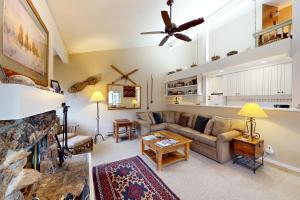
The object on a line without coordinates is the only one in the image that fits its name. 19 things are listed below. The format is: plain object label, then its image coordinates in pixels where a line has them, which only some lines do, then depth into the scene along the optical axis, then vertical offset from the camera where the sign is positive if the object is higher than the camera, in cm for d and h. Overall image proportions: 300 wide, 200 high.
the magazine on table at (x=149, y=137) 301 -87
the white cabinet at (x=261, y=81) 300 +46
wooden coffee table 254 -113
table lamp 246 -22
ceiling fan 235 +137
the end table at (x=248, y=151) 243 -95
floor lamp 400 +4
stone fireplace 82 -42
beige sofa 273 -85
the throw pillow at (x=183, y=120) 432 -68
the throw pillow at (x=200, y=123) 356 -64
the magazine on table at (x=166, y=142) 266 -87
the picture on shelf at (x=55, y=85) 212 +20
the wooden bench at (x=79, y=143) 286 -99
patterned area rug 187 -130
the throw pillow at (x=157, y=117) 477 -66
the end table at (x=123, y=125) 416 -85
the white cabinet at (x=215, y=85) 423 +47
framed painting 101 +53
